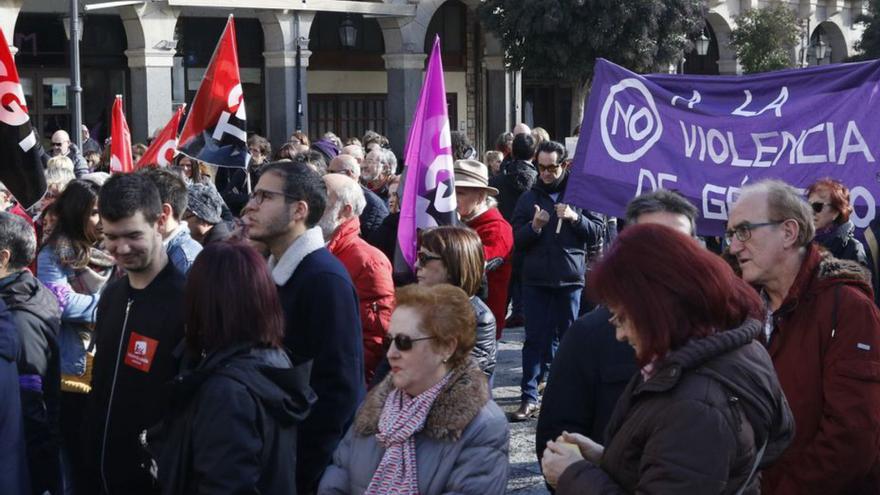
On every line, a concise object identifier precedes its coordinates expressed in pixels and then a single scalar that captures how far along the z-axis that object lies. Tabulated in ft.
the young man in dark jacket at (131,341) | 13.26
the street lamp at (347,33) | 79.20
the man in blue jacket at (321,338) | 13.94
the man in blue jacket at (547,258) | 26.76
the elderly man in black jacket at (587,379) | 11.78
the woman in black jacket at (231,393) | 11.15
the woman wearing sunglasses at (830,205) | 19.13
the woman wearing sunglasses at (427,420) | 11.49
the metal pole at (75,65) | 53.31
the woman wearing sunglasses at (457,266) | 16.52
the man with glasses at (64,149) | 43.46
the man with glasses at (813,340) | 12.15
